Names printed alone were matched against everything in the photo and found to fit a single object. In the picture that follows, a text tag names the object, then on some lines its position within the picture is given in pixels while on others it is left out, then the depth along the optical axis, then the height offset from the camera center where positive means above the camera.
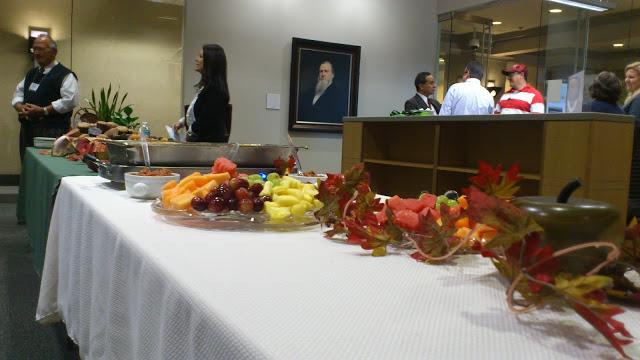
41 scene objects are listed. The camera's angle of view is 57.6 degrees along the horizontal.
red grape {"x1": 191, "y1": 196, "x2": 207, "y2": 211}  1.07 -0.13
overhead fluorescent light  5.21 +1.34
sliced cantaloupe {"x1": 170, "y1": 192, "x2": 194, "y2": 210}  1.10 -0.13
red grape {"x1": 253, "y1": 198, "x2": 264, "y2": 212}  1.07 -0.13
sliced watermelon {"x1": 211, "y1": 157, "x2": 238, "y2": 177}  1.28 -0.07
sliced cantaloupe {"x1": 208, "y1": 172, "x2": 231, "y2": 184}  1.19 -0.09
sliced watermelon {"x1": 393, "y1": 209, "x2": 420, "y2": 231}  0.87 -0.11
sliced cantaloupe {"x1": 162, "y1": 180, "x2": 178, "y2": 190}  1.22 -0.11
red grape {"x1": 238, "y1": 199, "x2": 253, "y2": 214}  1.06 -0.13
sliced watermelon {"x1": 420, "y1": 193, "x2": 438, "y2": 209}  0.95 -0.09
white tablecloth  0.50 -0.17
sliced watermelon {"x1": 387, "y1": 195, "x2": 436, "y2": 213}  0.93 -0.10
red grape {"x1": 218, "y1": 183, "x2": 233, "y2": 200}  1.08 -0.11
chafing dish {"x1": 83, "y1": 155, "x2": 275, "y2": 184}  1.61 -0.11
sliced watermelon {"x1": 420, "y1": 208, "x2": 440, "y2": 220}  0.89 -0.11
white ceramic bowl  1.42 -0.13
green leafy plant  3.73 +0.09
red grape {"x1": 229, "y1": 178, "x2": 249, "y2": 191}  1.10 -0.09
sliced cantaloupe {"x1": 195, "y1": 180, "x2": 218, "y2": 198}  1.12 -0.11
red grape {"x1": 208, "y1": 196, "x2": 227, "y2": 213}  1.07 -0.13
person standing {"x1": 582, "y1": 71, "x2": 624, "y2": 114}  3.85 +0.41
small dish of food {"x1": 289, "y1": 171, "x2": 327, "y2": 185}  1.56 -0.11
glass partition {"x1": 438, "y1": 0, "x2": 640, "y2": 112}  5.65 +1.19
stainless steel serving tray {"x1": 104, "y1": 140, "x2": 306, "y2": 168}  1.65 -0.06
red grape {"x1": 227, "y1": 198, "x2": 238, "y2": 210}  1.07 -0.13
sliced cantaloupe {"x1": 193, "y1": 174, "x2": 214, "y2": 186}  1.19 -0.09
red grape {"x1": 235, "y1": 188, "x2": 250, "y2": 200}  1.07 -0.11
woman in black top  3.53 +0.20
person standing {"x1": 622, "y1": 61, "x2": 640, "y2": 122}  3.97 +0.50
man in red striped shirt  4.55 +0.42
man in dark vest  4.43 +0.22
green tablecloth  2.03 -0.25
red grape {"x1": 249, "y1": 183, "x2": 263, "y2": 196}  1.11 -0.10
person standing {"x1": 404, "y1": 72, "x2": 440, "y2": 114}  5.14 +0.47
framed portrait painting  5.53 +0.54
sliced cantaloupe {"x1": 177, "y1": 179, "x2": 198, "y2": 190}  1.17 -0.10
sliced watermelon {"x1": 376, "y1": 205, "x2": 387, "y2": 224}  0.91 -0.12
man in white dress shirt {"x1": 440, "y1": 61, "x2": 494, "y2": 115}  4.75 +0.40
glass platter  1.06 -0.16
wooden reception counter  2.76 -0.01
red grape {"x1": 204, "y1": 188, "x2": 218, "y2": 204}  1.08 -0.12
